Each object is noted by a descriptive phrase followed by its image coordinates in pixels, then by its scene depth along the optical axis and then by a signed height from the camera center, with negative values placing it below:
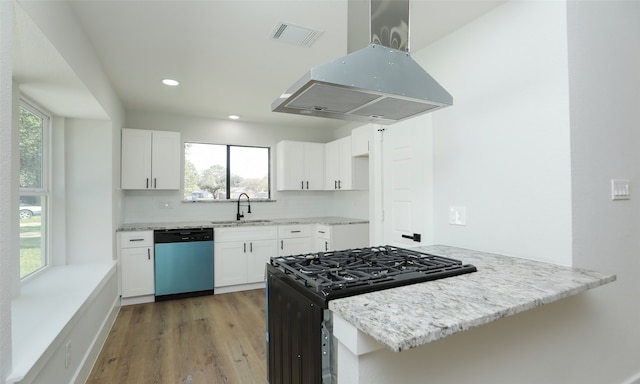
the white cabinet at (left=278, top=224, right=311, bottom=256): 4.34 -0.63
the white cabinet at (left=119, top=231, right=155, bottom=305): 3.54 -0.83
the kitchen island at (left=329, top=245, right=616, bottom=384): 0.88 -0.38
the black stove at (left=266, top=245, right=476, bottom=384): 1.13 -0.38
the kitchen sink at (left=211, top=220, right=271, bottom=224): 4.31 -0.37
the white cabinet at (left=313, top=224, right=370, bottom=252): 4.15 -0.58
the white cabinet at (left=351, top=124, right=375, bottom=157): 3.98 +0.74
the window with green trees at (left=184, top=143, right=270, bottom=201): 4.52 +0.39
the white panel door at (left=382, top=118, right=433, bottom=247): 2.38 +0.10
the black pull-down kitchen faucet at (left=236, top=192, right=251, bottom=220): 4.71 -0.16
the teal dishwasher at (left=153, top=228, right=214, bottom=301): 3.69 -0.82
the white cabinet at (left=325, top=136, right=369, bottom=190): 4.36 +0.41
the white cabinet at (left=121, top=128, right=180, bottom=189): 3.83 +0.49
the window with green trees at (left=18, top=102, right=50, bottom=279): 2.30 +0.08
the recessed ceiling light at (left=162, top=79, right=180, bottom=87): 3.08 +1.19
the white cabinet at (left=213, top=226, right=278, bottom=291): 3.97 -0.78
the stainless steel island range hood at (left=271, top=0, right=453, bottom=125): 1.26 +0.49
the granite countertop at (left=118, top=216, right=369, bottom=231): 3.71 -0.37
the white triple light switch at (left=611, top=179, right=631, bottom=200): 1.79 +0.03
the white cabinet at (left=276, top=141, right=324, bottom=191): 4.76 +0.49
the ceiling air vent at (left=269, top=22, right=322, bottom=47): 2.15 +1.20
